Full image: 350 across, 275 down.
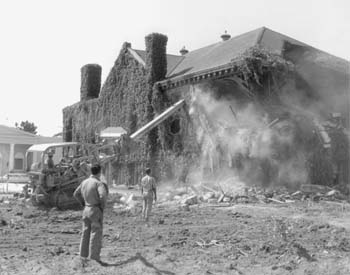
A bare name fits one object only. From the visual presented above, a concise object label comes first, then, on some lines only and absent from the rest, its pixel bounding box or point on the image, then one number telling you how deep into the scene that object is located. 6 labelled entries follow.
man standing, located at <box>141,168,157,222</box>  12.66
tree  92.12
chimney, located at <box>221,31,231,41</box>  30.09
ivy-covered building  20.33
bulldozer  15.55
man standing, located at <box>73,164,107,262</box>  7.73
